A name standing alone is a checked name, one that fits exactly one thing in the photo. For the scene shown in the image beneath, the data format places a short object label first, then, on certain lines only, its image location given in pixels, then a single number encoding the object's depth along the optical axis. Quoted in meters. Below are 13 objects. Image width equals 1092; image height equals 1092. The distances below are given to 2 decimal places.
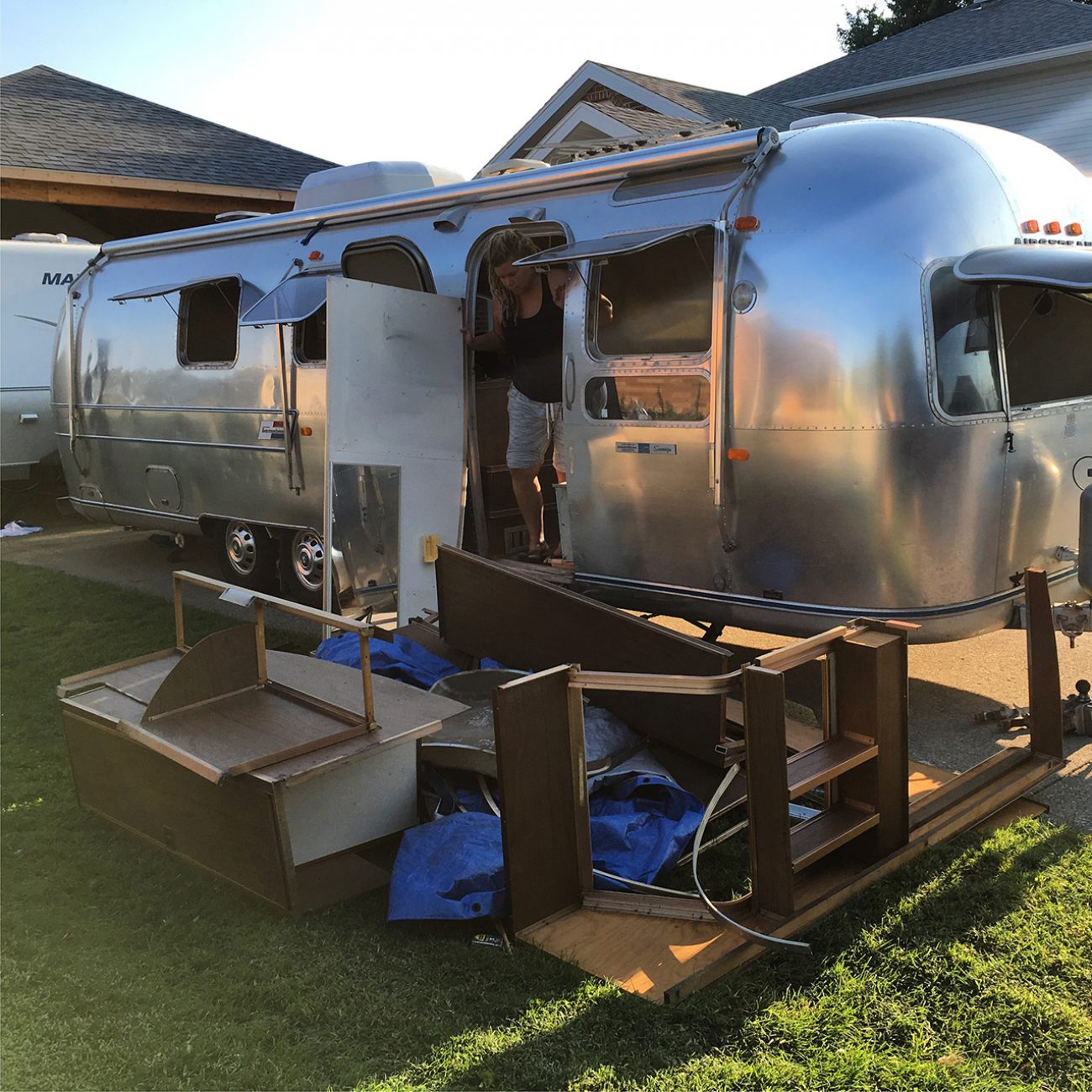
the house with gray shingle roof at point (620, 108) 16.17
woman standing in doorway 6.60
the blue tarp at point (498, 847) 3.79
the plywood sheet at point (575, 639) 4.56
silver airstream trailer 4.95
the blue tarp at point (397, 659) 5.44
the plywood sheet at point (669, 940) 3.37
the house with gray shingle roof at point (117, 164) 13.76
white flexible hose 3.38
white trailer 12.70
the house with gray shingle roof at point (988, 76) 16.61
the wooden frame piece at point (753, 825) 3.48
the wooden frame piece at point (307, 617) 3.95
